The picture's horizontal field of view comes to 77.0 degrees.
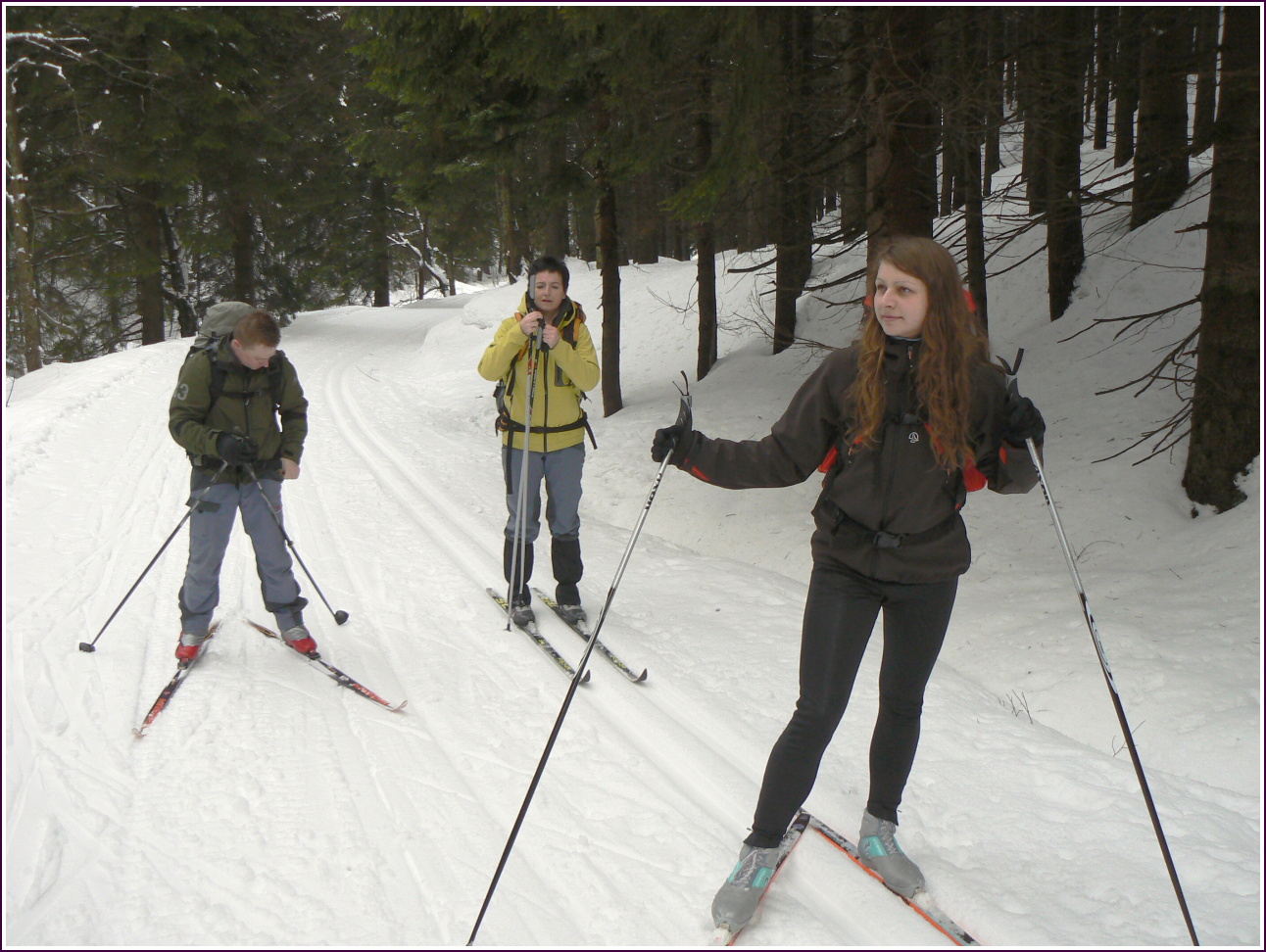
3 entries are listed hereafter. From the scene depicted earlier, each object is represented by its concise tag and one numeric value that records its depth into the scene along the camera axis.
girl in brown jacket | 2.71
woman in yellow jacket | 5.06
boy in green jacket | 4.48
